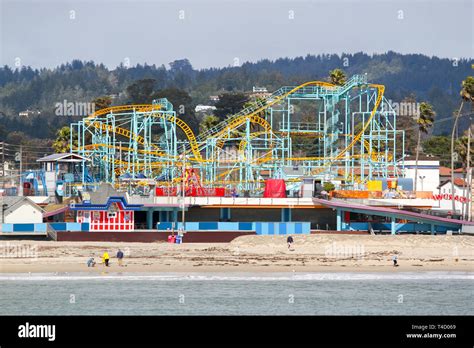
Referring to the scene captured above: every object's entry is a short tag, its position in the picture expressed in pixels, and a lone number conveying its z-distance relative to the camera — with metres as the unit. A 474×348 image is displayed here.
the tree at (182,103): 188.88
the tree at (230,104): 180.62
